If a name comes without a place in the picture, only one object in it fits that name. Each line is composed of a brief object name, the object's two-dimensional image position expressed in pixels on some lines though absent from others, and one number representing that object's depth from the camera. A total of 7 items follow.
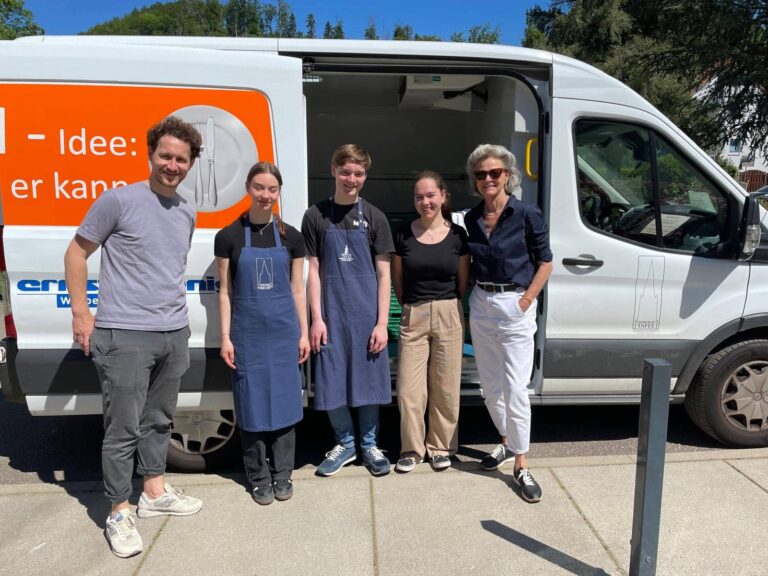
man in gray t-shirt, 2.45
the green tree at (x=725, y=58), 15.32
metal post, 2.06
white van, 2.74
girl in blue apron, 2.76
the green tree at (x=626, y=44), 17.92
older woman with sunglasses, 2.93
